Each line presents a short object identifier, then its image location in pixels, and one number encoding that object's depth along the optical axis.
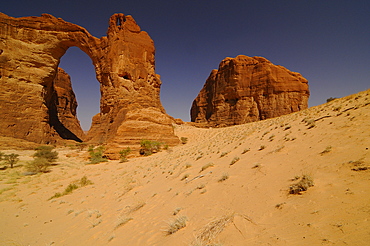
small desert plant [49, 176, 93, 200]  8.32
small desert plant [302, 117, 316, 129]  7.52
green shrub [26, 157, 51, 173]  13.66
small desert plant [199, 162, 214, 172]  6.73
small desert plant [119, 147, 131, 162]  17.34
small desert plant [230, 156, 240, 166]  6.20
